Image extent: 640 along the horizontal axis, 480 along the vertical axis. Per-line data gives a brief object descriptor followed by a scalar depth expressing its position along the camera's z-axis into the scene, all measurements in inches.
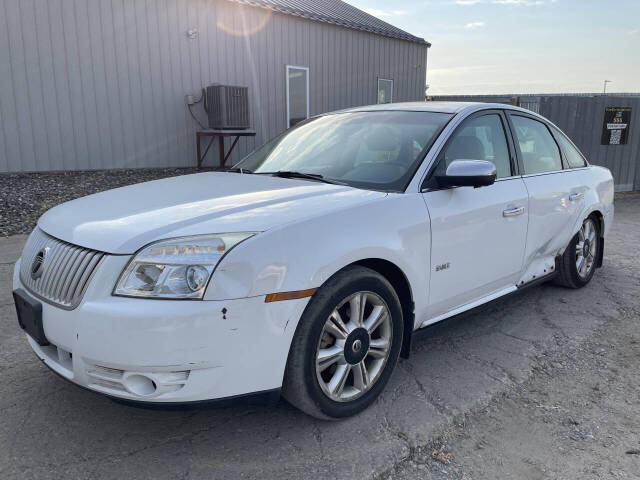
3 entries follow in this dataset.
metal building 371.9
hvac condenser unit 446.9
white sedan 83.9
